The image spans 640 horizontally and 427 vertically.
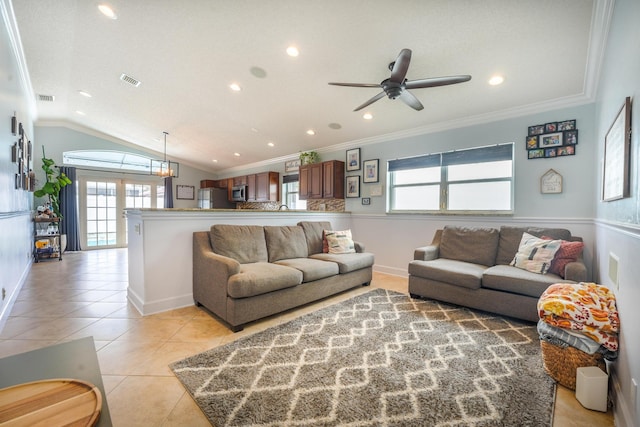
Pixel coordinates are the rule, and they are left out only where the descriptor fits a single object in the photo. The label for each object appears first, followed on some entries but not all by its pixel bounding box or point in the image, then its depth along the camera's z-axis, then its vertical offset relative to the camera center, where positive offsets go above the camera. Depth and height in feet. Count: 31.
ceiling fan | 7.43 +3.84
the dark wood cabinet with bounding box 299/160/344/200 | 17.25 +1.88
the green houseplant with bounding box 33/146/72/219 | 19.25 +1.69
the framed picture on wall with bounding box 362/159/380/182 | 16.01 +2.34
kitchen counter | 8.99 -1.64
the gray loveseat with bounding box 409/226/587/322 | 8.23 -2.17
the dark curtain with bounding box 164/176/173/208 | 27.07 +1.57
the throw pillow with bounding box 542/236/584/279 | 8.68 -1.50
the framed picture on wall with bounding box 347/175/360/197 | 16.97 +1.44
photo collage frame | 10.25 +2.78
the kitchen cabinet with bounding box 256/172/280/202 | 22.29 +1.82
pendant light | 18.70 +3.72
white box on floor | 4.85 -3.28
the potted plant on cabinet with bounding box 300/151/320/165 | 18.84 +3.65
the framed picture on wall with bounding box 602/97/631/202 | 5.14 +1.22
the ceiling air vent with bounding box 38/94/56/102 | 16.52 +6.78
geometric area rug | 4.69 -3.60
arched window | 22.78 +4.26
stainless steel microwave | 24.89 +1.37
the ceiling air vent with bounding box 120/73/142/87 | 13.34 +6.47
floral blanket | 5.19 -2.09
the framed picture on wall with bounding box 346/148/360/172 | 16.90 +3.11
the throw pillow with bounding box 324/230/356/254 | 12.49 -1.63
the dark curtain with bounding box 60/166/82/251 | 21.82 -0.39
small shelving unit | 18.17 -2.46
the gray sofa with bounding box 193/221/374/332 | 7.91 -2.15
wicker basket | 5.33 -3.11
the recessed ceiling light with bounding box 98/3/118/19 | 9.06 +6.79
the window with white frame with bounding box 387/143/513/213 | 12.13 +1.40
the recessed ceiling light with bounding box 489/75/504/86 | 9.70 +4.75
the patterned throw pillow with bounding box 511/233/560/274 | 8.82 -1.52
